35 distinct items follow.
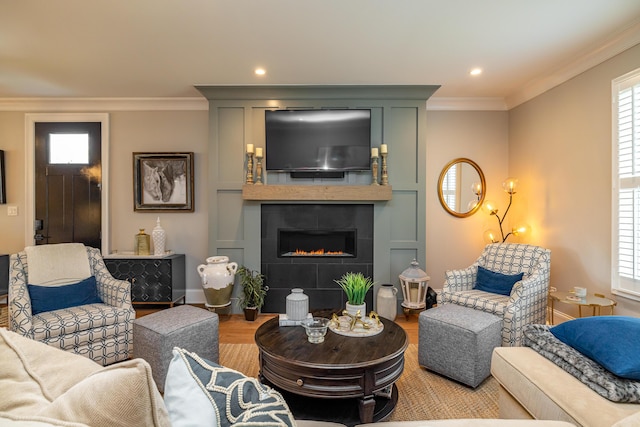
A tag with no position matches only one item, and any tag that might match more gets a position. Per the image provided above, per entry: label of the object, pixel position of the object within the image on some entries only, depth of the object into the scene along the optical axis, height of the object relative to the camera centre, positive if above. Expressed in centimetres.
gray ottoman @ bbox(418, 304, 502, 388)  225 -94
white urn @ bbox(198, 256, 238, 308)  365 -77
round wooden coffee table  172 -84
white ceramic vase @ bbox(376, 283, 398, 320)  305 -87
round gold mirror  435 +32
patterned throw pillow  73 -45
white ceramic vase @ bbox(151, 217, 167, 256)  408 -37
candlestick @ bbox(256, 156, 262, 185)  389 +46
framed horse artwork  431 +38
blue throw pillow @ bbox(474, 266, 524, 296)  306 -67
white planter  228 -69
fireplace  405 -39
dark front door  435 +37
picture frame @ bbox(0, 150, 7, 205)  433 +35
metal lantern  358 -83
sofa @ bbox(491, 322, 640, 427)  123 -75
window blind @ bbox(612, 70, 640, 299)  260 +22
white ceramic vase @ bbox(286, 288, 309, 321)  229 -67
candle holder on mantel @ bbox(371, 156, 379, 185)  385 +49
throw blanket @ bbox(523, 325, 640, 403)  129 -69
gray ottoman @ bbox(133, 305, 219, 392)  215 -85
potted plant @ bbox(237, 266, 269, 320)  370 -95
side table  261 -73
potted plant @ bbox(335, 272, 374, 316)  229 -58
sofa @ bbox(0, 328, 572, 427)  52 -32
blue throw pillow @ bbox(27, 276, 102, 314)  247 -68
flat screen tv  386 +85
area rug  200 -123
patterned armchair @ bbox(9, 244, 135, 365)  229 -80
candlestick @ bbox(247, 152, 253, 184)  385 +50
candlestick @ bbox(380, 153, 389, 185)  387 +48
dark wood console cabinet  387 -77
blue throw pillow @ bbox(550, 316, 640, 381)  134 -58
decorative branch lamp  393 -2
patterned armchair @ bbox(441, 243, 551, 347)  265 -70
